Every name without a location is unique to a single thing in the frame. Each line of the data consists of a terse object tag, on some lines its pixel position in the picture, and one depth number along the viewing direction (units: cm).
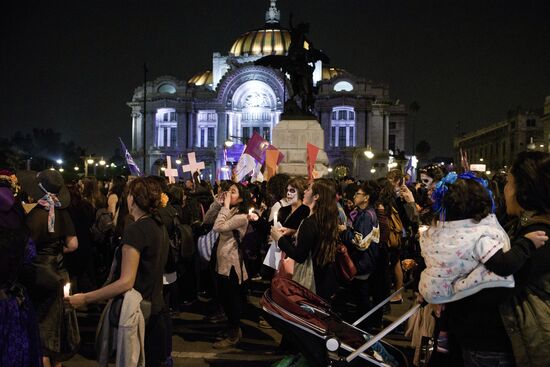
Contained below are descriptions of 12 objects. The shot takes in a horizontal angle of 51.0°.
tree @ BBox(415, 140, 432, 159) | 9681
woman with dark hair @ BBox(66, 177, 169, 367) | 411
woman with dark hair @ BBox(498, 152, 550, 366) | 315
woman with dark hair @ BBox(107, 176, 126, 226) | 861
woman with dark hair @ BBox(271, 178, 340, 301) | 550
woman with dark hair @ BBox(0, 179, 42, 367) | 319
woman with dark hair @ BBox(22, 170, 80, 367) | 455
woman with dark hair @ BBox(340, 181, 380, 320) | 688
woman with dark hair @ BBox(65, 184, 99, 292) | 681
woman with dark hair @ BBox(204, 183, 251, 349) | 684
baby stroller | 377
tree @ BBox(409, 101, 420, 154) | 9762
